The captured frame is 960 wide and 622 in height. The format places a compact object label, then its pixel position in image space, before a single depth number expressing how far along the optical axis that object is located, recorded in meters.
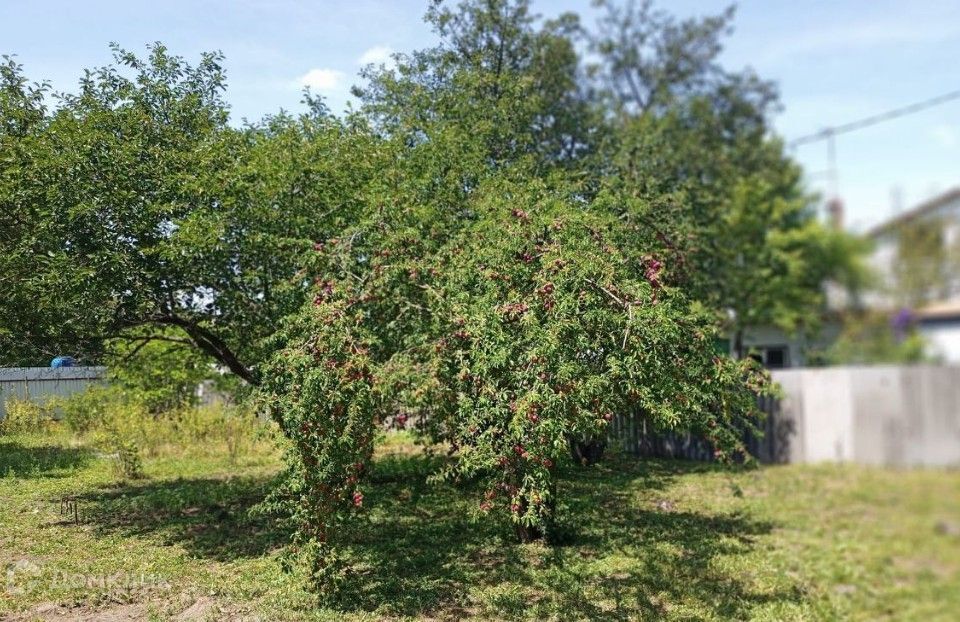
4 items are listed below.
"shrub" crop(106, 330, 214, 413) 8.19
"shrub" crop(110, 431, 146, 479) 9.59
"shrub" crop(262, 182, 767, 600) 4.23
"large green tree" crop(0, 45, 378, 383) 6.34
